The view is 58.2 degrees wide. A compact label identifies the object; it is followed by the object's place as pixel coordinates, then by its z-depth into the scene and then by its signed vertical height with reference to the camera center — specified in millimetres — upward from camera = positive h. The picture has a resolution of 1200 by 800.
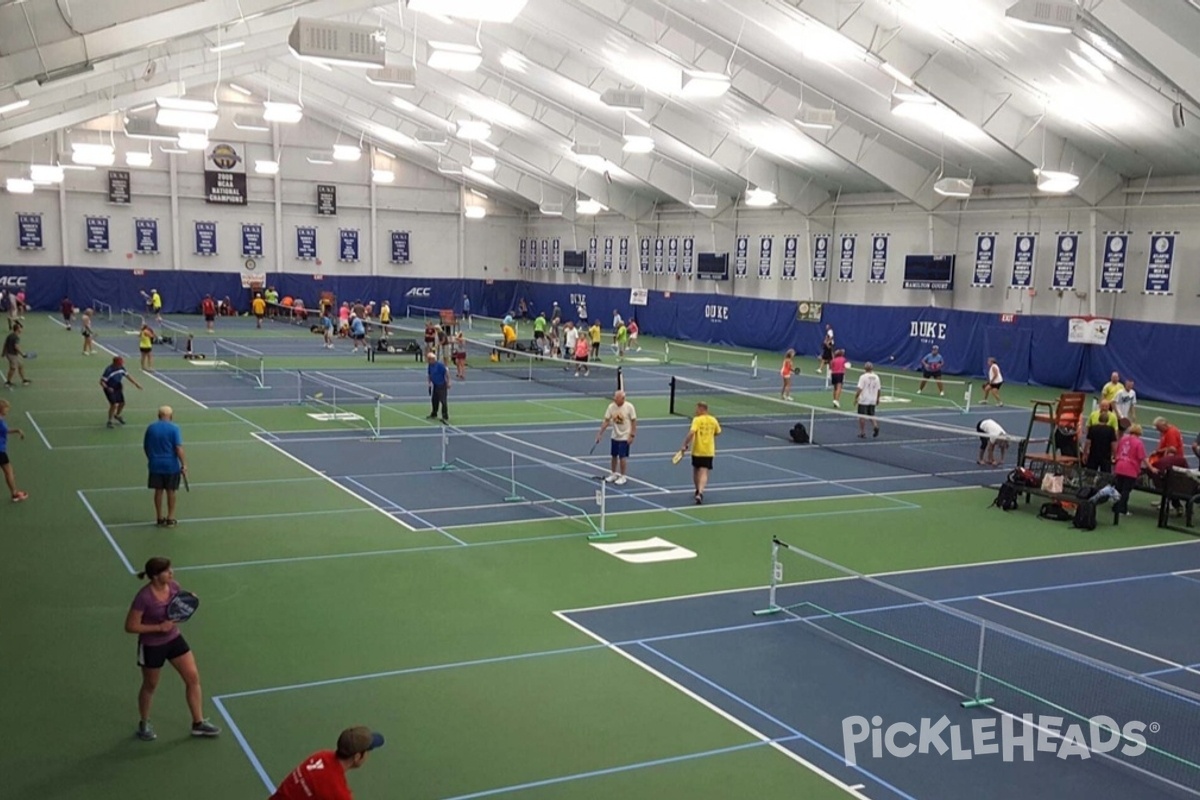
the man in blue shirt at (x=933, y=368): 36531 -2635
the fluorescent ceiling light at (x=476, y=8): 13062 +3283
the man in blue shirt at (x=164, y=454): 15766 -2717
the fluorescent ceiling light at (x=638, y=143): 32044 +4196
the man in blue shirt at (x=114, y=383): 24227 -2627
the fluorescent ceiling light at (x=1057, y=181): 29484 +3071
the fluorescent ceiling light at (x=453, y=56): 20500 +4217
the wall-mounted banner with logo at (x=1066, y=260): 39406 +1228
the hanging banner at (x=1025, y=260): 40906 +1232
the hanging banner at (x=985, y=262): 42562 +1159
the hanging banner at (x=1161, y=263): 36094 +1118
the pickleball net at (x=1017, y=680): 9625 -4039
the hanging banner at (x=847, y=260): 49031 +1247
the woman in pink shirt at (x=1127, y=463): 18828 -2953
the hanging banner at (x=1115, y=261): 37594 +1189
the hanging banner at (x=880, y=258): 47281 +1329
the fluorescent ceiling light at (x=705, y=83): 23062 +4301
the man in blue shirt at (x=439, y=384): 27359 -2748
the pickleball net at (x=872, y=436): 24047 -3841
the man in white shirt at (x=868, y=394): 27766 -2723
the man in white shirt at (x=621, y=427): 20156 -2723
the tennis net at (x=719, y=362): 44469 -3437
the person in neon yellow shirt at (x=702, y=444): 19156 -2840
